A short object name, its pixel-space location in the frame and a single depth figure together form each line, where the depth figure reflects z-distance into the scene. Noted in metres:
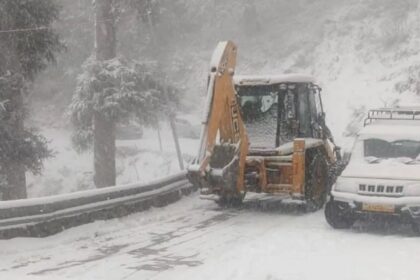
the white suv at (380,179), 10.81
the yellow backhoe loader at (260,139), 12.30
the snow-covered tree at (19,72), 15.51
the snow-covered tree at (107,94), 19.53
